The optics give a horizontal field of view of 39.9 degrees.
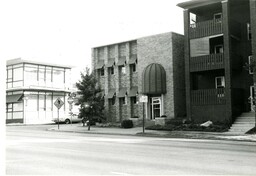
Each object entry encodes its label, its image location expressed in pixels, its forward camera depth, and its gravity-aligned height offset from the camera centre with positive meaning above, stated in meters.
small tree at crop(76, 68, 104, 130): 32.91 +0.94
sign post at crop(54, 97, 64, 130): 33.65 +0.57
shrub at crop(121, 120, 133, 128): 32.25 -1.44
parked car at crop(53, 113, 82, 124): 45.38 -1.33
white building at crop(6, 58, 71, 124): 47.41 +2.54
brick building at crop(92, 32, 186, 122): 33.09 +3.28
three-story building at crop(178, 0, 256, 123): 28.14 +4.13
